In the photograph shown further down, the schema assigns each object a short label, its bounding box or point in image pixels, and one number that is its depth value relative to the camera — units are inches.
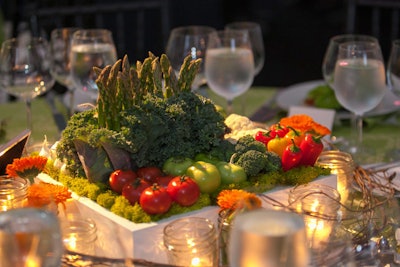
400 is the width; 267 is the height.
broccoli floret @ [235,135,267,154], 50.8
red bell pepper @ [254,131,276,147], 53.3
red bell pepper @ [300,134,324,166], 51.3
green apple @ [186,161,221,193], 48.0
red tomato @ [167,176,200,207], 46.2
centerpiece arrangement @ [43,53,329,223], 48.0
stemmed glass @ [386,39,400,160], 64.5
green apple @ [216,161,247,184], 49.1
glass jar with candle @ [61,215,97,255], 42.7
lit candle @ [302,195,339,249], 43.1
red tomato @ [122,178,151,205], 46.5
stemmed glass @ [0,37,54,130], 64.0
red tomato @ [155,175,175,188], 48.2
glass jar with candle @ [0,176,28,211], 47.1
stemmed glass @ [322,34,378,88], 66.2
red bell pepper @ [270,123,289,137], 53.7
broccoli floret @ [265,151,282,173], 50.2
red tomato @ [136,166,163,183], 49.0
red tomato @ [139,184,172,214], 45.2
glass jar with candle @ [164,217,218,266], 42.3
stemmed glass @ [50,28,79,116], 70.2
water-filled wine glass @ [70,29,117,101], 65.5
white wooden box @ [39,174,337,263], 44.4
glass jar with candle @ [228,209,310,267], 35.0
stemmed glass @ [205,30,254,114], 66.0
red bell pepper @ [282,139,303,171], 50.8
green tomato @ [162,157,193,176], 49.0
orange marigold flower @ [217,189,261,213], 44.7
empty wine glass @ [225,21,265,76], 72.9
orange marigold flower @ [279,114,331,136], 56.0
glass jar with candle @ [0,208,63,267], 36.0
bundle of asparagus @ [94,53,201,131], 49.1
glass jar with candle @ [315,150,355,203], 52.8
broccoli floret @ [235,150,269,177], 49.7
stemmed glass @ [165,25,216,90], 69.4
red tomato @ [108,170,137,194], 47.9
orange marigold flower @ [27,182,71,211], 45.7
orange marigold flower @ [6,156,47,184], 50.1
